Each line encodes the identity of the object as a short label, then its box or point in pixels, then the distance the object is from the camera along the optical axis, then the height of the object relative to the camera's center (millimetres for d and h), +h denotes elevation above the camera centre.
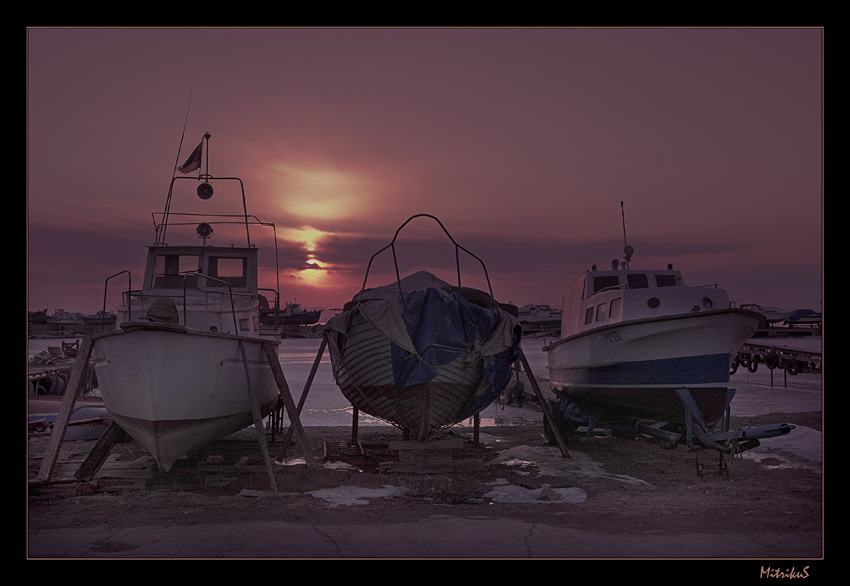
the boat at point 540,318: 78062 -1902
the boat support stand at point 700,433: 8938 -1960
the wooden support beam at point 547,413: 10945 -1949
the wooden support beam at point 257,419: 8991 -1716
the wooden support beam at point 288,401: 9898 -1515
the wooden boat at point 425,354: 9883 -803
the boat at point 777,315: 61144 -1145
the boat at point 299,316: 101688 -2213
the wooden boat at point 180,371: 8641 -980
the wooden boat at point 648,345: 10094 -711
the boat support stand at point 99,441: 8916 -1892
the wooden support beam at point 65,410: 8859 -1540
